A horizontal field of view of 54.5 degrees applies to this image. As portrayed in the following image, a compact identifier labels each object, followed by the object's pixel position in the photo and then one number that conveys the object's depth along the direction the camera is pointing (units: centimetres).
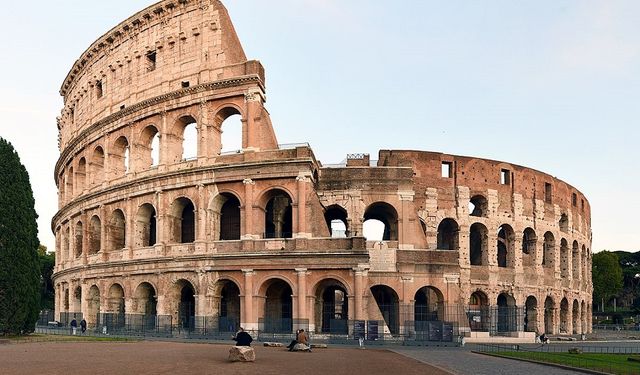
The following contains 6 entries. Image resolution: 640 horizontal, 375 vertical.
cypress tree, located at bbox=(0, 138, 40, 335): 2506
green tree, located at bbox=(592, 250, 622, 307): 7100
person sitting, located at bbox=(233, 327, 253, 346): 1688
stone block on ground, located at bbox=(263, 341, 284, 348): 2305
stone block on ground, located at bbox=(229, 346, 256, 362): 1597
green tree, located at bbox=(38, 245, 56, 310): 5634
